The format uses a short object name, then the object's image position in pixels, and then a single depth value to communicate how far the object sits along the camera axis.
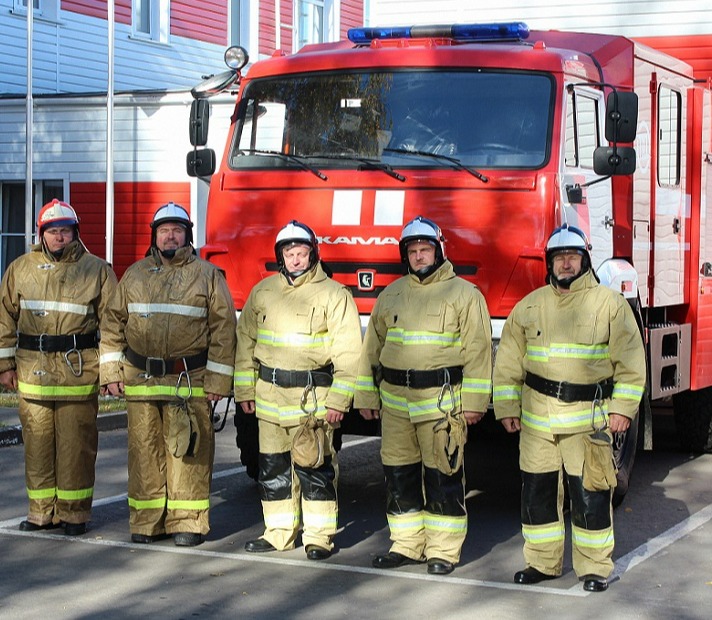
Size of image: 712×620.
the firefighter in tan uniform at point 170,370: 7.66
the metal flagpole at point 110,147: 18.09
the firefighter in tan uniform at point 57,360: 7.99
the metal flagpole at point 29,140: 17.48
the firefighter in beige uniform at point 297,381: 7.41
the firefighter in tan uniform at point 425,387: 7.15
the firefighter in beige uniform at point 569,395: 6.84
